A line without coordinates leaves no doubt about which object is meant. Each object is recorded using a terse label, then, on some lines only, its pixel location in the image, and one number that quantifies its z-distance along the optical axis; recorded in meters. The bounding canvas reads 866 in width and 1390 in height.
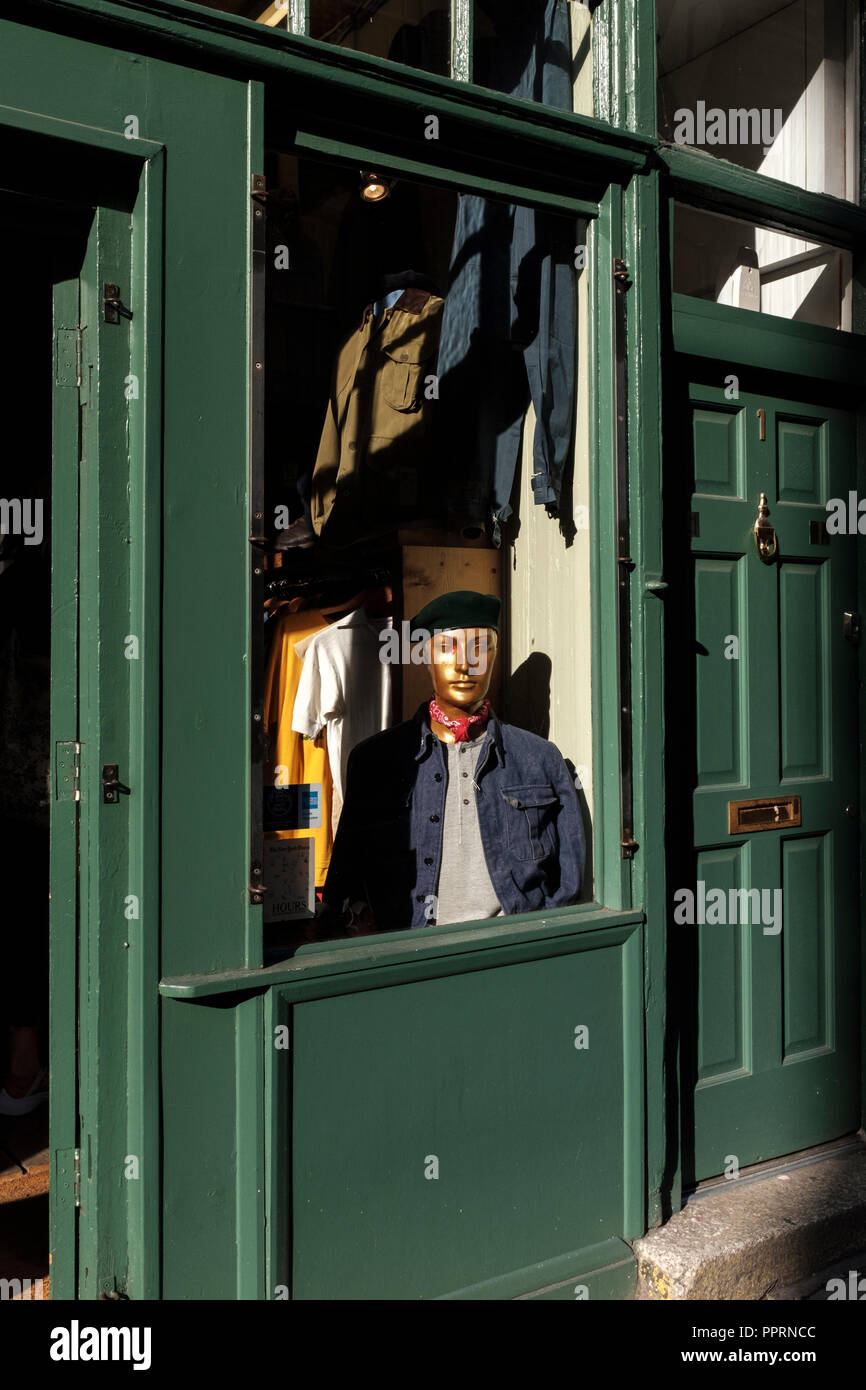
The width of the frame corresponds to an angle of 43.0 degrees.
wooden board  3.75
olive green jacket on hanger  3.68
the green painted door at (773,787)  3.63
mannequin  3.20
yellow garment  3.81
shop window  3.26
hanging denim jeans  3.37
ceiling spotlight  3.46
